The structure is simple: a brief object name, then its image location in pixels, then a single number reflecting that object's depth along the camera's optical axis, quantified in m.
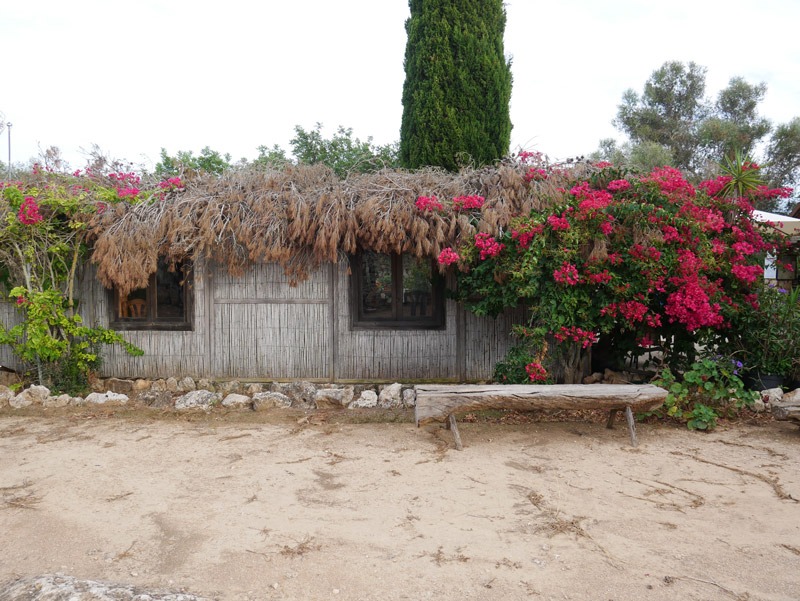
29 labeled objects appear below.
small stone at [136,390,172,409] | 7.67
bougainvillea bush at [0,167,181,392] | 7.50
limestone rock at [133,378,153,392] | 8.22
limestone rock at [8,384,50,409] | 7.47
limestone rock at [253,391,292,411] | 7.37
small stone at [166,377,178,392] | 8.14
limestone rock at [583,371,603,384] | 7.89
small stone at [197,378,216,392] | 8.11
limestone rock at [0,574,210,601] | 2.61
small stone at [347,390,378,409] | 7.50
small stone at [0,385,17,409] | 7.52
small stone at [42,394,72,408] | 7.47
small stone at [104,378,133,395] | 8.28
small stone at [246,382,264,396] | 8.03
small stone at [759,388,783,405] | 6.87
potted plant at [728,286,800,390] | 7.04
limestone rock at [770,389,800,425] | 5.88
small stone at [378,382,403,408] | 7.56
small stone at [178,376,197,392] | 8.12
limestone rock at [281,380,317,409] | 7.62
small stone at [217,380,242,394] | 8.07
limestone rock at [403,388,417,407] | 7.54
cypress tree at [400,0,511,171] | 11.23
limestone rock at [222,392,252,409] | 7.45
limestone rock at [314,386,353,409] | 7.52
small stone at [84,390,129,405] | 7.60
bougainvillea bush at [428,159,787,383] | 6.52
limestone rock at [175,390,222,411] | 7.38
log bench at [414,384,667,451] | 5.73
